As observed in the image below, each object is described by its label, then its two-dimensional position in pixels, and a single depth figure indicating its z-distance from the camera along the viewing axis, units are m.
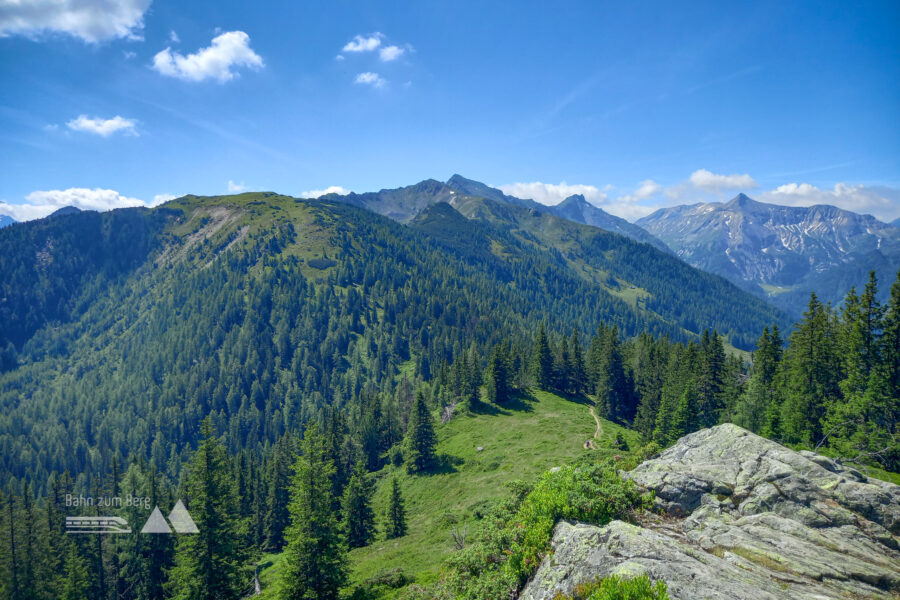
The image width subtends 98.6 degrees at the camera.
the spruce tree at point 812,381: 41.50
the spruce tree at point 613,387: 82.06
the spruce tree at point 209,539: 30.25
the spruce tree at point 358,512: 50.34
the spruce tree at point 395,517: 50.34
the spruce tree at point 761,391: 48.31
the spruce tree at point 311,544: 27.22
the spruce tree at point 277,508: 68.06
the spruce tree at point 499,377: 91.06
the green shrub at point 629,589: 11.23
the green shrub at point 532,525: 18.72
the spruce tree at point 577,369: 97.06
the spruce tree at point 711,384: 60.59
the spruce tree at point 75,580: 44.91
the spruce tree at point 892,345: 34.16
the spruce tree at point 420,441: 73.00
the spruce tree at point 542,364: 96.44
